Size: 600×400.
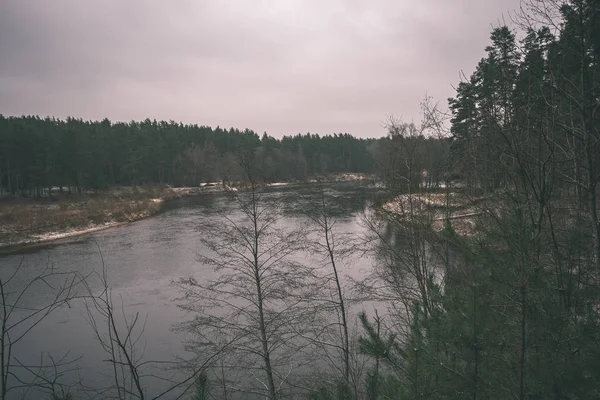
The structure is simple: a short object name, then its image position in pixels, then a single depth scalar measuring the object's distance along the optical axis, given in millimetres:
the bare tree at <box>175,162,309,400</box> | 8992
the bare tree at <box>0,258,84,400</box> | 12487
